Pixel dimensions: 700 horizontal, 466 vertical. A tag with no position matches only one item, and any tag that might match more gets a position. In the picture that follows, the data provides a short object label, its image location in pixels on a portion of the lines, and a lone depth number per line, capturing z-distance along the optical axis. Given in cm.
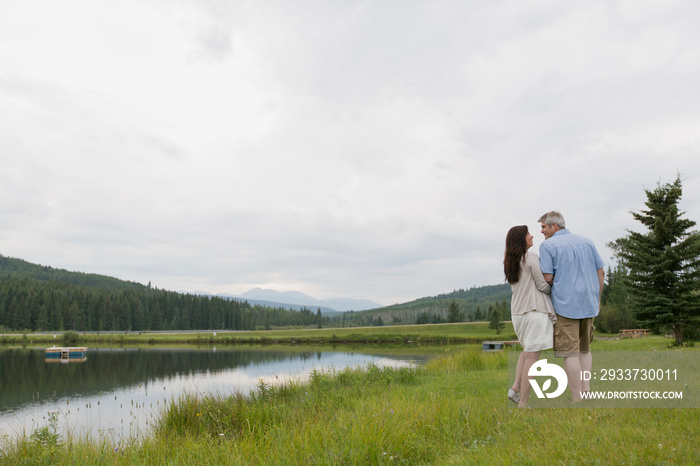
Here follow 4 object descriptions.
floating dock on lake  4189
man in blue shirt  519
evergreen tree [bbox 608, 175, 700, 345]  1677
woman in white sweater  528
